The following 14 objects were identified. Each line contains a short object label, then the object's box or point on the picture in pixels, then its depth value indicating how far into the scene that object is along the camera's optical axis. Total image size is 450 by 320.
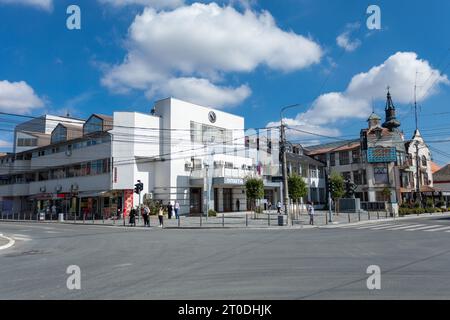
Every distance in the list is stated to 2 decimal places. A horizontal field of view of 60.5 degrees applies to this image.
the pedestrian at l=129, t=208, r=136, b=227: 29.89
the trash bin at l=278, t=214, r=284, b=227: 26.89
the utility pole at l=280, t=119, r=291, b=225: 27.43
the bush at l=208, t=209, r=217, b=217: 38.87
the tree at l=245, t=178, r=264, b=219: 36.22
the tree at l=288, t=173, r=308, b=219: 35.95
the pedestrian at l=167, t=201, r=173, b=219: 36.17
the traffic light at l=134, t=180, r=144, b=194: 29.64
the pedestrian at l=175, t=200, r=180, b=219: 35.10
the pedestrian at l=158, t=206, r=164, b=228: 27.81
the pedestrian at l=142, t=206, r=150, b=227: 28.36
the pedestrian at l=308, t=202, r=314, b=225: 28.41
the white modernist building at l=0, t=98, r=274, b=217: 39.69
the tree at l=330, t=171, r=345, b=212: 42.09
